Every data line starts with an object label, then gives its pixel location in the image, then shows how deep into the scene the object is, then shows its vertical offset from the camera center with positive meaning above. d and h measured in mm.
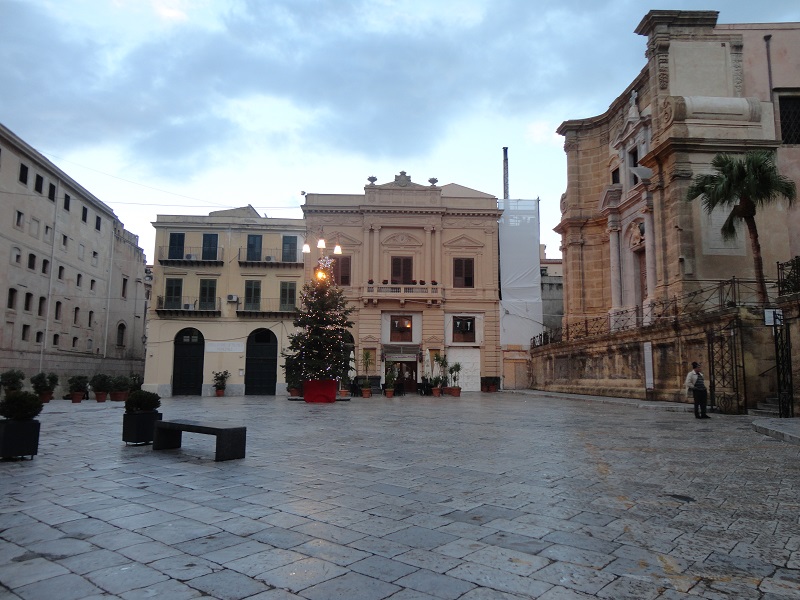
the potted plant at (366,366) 28172 +143
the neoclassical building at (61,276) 33344 +6216
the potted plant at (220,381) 34625 -860
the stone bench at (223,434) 7223 -870
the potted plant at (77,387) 27156 -1056
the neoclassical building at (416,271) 36500 +6384
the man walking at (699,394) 13938 -542
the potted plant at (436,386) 31547 -941
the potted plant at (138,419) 8695 -808
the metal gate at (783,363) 13281 +230
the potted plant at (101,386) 27438 -991
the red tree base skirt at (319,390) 20953 -812
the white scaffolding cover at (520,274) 37906 +6578
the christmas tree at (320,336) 20641 +1148
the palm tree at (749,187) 17484 +5717
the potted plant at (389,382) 29488 -706
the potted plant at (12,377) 23875 -539
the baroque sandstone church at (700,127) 22297 +9977
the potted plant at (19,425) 7250 -771
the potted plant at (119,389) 28344 -1155
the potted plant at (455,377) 31047 -432
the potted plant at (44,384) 25359 -875
